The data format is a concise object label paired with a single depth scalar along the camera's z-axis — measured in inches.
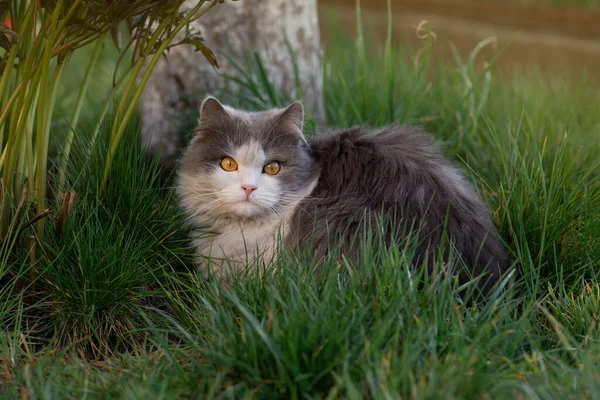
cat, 93.4
